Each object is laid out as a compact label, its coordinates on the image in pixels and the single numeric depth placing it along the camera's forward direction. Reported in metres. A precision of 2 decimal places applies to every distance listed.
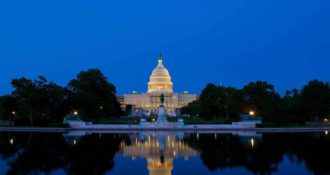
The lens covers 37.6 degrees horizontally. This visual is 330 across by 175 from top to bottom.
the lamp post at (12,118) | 65.24
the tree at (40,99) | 61.62
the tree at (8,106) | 64.81
